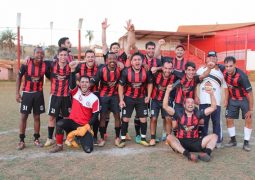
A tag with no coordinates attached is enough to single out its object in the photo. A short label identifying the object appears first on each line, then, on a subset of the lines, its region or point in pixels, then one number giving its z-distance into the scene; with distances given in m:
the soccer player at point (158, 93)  5.89
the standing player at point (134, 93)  5.79
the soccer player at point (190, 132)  5.14
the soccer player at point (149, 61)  6.23
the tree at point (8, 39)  18.86
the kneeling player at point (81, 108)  5.53
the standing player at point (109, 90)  5.84
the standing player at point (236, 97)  5.59
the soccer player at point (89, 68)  5.89
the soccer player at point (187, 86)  5.66
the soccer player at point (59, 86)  5.76
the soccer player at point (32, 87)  5.66
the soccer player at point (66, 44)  6.43
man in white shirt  5.86
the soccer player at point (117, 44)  6.34
